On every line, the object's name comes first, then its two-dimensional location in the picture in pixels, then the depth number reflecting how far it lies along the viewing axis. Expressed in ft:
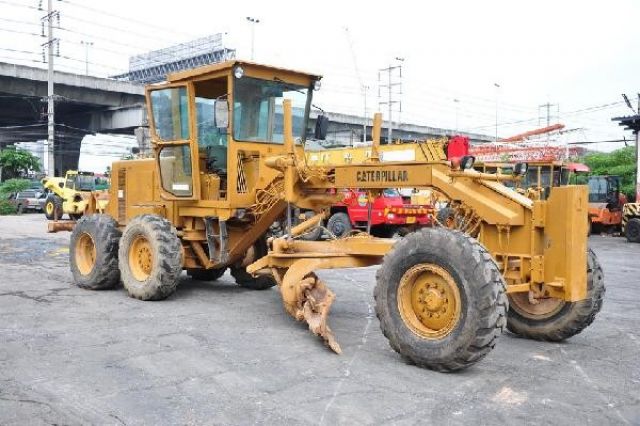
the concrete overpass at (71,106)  123.03
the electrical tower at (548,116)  234.40
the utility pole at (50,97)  116.37
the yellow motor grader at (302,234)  17.19
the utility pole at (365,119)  182.37
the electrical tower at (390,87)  178.40
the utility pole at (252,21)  143.30
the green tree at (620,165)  106.83
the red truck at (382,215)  55.88
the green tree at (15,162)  152.15
